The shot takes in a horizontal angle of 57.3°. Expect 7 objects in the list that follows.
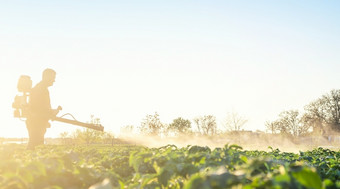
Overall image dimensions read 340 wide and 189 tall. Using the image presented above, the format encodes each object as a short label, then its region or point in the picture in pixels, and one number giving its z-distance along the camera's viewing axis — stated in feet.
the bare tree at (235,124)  274.57
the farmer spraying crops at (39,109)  44.98
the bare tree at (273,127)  279.28
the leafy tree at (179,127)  283.38
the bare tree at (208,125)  313.53
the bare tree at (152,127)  266.16
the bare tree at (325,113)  229.66
